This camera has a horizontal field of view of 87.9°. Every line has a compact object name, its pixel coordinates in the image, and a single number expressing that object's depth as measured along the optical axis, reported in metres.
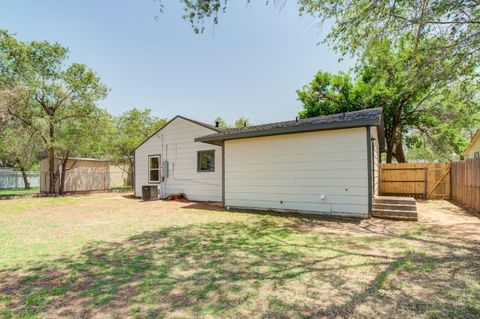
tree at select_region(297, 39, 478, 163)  14.05
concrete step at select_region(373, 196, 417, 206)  6.52
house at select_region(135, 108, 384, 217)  6.33
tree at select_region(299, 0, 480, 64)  5.16
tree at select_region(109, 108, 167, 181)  19.36
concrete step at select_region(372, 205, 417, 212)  6.29
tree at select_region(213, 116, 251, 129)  29.22
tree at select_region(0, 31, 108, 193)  12.47
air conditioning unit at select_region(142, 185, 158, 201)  11.42
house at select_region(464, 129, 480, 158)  14.66
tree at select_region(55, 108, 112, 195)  13.52
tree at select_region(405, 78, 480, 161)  13.29
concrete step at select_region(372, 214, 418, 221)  6.09
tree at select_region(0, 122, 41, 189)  12.51
